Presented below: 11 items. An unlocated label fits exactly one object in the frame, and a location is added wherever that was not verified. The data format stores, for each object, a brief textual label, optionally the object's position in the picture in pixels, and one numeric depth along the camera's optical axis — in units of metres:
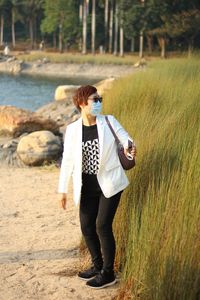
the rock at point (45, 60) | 40.91
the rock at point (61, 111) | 12.90
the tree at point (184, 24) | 36.28
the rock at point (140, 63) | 35.50
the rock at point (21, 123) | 9.84
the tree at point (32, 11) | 55.34
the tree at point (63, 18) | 49.19
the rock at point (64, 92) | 16.89
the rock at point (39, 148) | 8.16
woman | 3.55
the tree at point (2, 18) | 54.72
